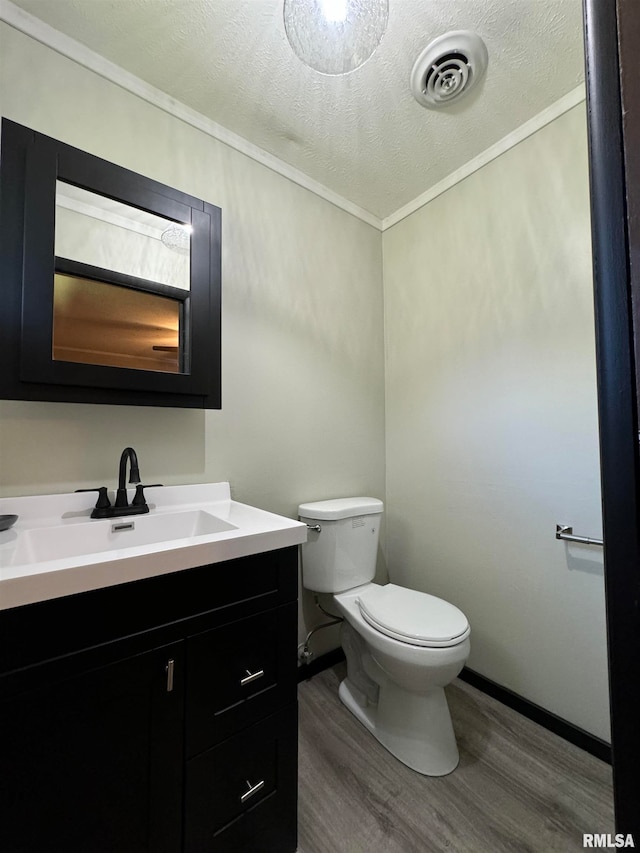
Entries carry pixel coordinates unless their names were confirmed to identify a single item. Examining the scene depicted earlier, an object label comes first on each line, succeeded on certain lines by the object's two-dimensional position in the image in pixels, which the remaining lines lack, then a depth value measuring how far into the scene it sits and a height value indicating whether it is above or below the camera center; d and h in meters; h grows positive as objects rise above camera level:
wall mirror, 0.98 +0.51
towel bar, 1.29 -0.36
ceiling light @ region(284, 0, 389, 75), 0.98 +1.18
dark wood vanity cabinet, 0.64 -0.59
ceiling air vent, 1.19 +1.33
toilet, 1.20 -0.70
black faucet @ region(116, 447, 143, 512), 1.13 -0.11
